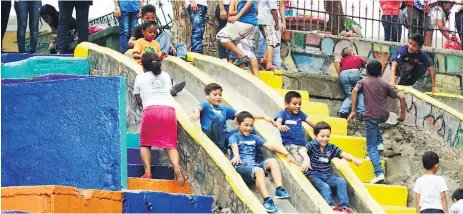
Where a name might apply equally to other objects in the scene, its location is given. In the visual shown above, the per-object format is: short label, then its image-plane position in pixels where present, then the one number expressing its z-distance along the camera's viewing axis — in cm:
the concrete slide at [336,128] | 1628
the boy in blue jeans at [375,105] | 1766
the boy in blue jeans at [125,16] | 2008
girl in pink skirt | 1573
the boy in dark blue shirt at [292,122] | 1672
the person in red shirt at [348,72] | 1930
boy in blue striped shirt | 1606
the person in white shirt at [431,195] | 1612
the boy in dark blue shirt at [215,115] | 1633
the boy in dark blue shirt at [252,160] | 1555
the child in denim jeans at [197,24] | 2053
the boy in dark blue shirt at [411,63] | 1972
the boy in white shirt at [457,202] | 1597
